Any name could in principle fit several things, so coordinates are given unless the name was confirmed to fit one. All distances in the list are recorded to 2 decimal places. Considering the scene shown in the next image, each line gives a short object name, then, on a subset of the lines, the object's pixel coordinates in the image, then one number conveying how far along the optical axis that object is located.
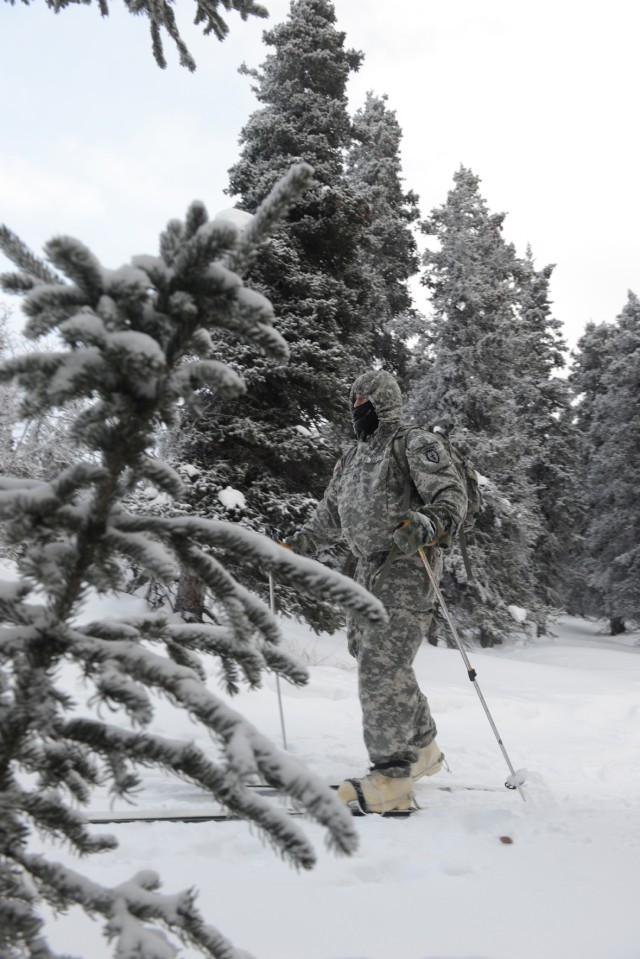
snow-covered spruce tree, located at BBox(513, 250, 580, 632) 24.83
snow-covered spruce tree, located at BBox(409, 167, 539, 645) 16.42
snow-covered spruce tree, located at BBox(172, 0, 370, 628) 9.56
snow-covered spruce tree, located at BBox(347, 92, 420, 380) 18.33
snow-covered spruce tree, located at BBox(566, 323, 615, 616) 30.48
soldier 3.60
